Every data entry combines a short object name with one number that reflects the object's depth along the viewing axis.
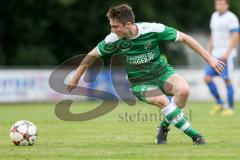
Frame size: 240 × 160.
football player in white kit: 33.25
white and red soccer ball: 18.98
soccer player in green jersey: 18.64
